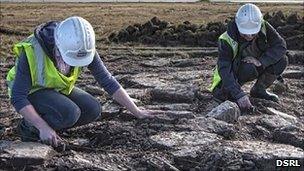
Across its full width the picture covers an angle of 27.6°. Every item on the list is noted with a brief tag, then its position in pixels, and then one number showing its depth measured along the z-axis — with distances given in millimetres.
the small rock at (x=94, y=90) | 6039
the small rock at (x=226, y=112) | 4689
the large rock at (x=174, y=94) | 5508
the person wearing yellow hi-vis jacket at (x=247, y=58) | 4961
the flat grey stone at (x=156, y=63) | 7968
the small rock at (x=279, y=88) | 6160
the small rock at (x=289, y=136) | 4336
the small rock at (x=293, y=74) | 7012
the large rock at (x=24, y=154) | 3807
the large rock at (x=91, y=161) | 3812
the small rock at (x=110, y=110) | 5020
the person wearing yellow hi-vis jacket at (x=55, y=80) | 3760
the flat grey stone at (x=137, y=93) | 5782
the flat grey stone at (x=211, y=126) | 4418
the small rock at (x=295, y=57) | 7913
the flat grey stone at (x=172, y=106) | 5230
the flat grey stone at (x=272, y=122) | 4805
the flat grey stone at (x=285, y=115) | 5119
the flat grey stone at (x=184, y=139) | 4168
